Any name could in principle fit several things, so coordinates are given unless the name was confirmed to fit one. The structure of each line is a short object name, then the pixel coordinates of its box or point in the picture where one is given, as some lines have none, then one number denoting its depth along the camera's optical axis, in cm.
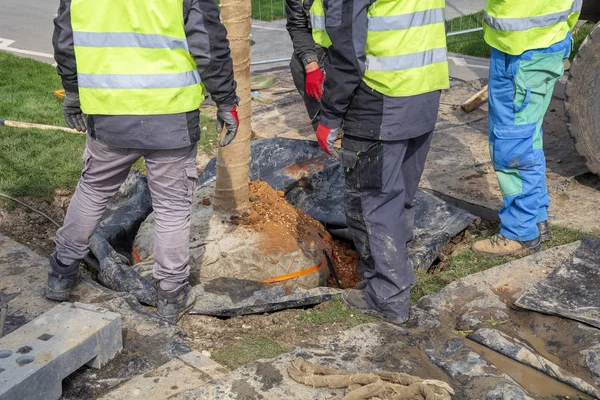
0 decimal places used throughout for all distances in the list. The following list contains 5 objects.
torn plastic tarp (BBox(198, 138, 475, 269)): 474
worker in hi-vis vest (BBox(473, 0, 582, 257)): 425
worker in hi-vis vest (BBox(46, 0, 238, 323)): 336
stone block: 293
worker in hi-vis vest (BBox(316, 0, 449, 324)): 353
